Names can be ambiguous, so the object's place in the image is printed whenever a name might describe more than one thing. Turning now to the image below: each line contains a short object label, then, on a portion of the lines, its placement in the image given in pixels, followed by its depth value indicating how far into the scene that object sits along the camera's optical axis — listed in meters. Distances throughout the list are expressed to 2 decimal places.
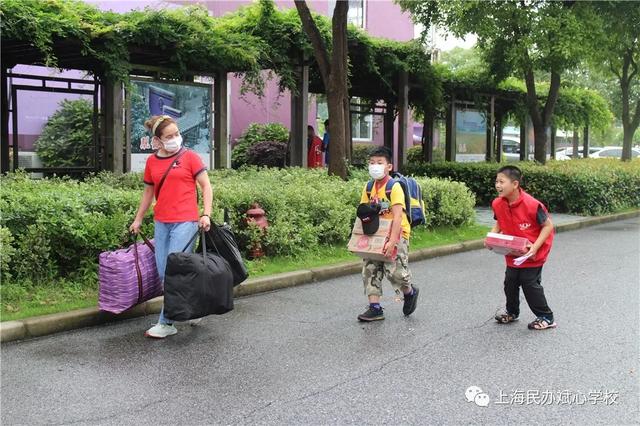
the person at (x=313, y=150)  15.96
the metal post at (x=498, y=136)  24.77
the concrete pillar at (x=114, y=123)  12.54
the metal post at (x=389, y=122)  20.50
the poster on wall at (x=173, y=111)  13.12
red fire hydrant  8.14
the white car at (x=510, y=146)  41.69
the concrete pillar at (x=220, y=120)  14.91
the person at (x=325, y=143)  16.03
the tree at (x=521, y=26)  14.06
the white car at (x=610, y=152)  44.48
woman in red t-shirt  5.34
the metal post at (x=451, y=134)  21.33
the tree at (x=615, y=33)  15.02
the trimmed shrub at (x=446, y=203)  10.95
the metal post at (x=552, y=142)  27.86
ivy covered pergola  10.78
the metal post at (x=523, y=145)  25.88
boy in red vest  5.64
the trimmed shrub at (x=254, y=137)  21.20
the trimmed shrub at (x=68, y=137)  15.12
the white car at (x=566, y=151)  43.61
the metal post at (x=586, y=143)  30.05
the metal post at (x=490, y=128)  22.42
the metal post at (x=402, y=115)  18.48
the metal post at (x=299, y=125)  15.25
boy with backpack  5.69
